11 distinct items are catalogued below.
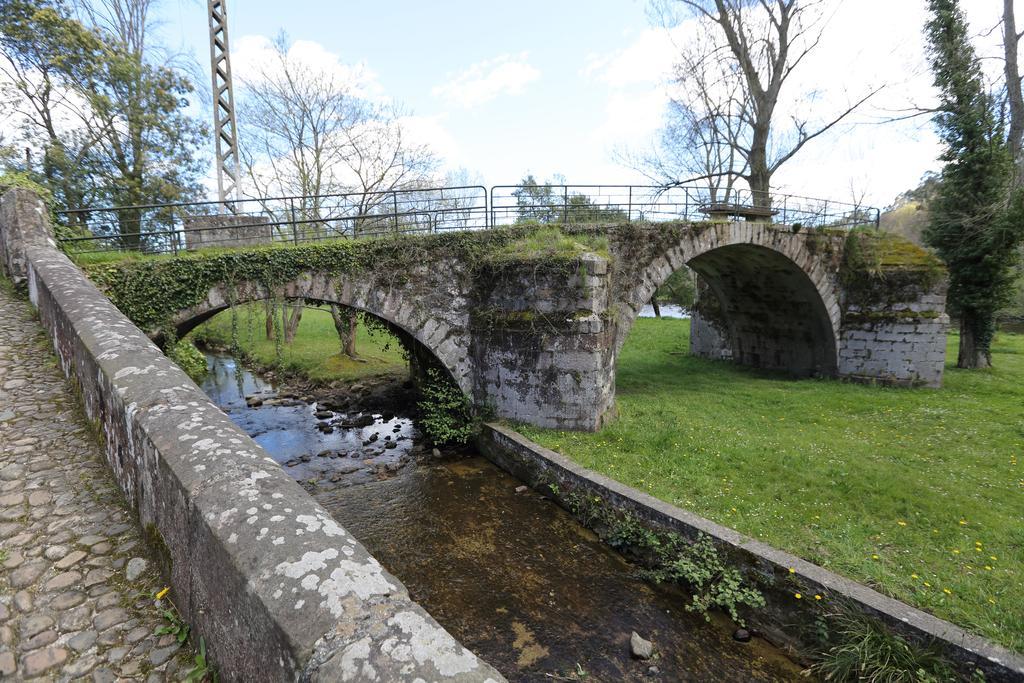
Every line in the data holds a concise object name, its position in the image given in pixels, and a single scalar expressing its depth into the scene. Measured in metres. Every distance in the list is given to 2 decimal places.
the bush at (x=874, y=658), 3.99
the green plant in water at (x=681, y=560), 5.16
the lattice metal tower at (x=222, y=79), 10.36
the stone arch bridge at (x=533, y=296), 8.47
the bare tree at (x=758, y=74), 15.72
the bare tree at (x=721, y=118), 17.84
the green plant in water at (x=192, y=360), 12.39
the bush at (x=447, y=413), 9.79
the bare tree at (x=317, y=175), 16.30
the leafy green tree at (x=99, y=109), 11.91
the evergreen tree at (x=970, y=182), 12.95
